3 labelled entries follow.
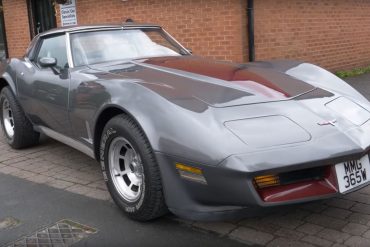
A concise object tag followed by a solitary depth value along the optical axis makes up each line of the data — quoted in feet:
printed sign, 32.40
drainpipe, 25.00
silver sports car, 9.05
